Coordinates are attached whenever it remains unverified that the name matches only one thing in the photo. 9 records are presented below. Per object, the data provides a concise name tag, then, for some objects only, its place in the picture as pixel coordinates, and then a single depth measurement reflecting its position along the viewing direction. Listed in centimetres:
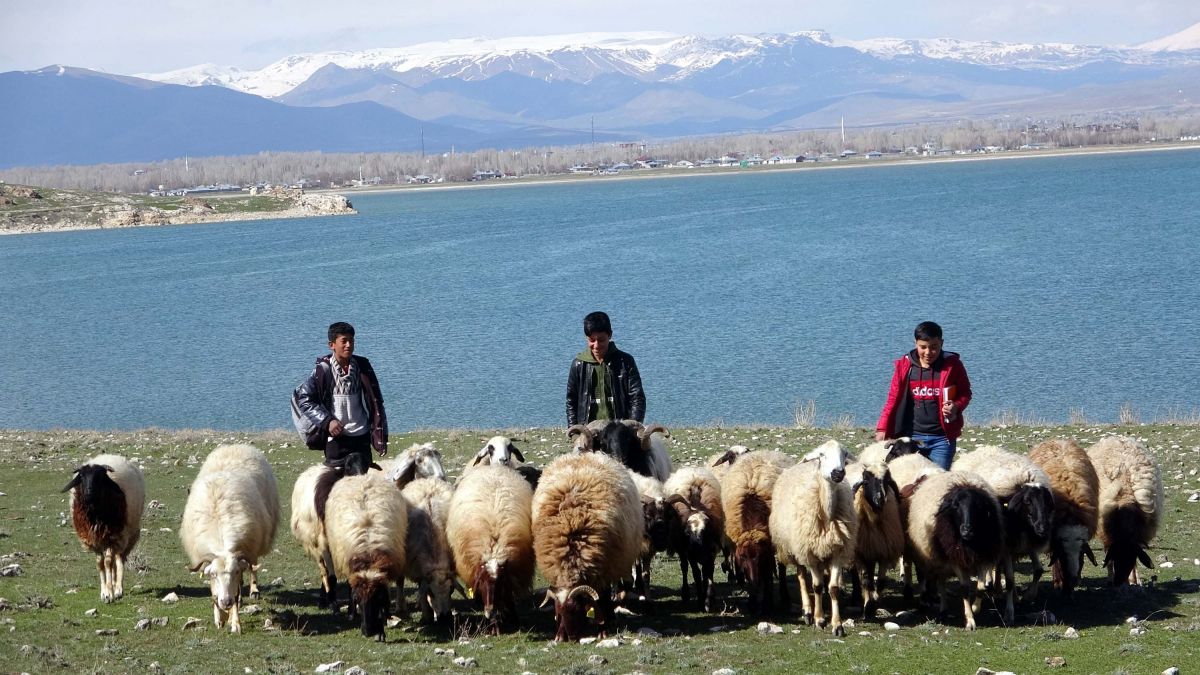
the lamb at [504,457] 1399
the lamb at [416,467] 1426
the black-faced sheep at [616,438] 1355
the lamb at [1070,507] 1303
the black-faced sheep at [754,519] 1280
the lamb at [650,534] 1320
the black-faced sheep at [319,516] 1332
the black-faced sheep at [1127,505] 1327
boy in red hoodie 1342
